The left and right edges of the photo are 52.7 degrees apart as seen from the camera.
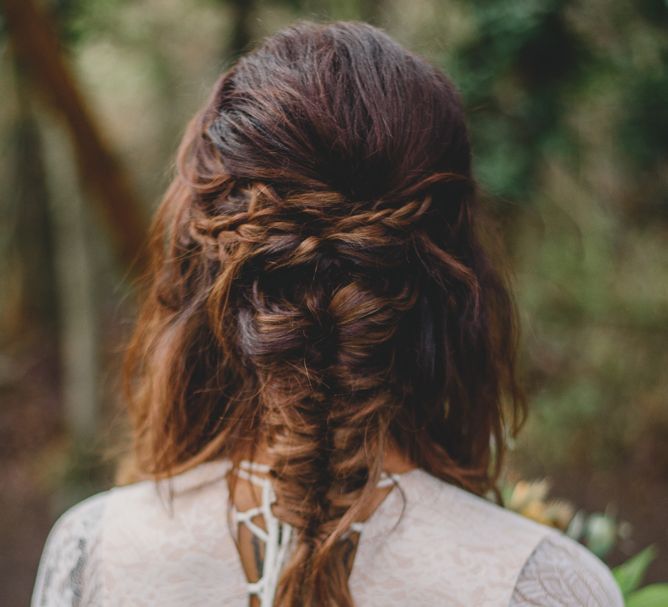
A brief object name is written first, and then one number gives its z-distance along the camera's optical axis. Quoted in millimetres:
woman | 962
